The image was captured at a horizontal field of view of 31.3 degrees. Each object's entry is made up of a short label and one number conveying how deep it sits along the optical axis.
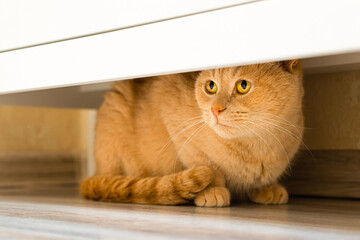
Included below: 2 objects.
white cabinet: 0.51
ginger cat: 0.64
